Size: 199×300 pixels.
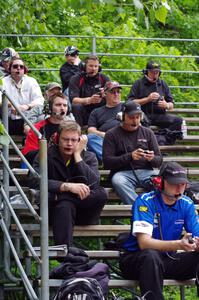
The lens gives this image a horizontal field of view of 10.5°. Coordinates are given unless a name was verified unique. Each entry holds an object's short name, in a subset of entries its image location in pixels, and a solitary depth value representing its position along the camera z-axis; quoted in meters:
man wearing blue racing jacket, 9.70
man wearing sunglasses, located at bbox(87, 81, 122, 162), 13.68
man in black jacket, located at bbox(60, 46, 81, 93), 15.80
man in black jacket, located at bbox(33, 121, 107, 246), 10.62
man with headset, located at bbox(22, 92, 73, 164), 11.98
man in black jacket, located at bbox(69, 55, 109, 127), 14.53
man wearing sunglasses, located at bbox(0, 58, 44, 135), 14.14
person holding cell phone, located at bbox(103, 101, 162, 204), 11.93
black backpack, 9.16
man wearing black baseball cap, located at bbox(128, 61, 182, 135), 14.98
